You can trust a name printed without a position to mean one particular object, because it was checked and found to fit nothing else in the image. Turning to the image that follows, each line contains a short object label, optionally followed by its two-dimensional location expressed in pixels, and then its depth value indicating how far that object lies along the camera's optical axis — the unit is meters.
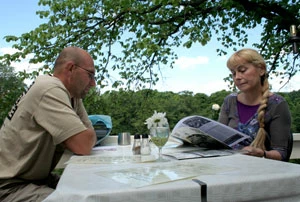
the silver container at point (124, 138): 1.96
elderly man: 1.22
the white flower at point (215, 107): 2.56
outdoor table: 0.62
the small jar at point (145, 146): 1.28
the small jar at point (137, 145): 1.36
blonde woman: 1.60
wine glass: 1.19
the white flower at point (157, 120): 1.25
